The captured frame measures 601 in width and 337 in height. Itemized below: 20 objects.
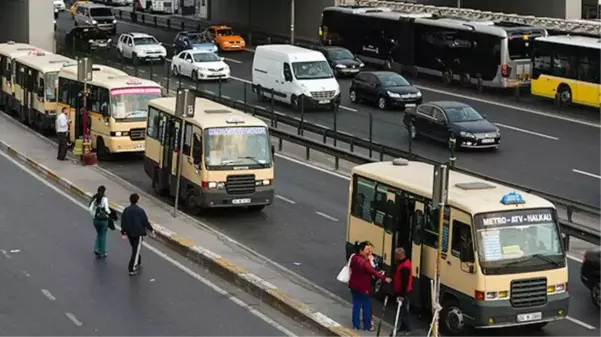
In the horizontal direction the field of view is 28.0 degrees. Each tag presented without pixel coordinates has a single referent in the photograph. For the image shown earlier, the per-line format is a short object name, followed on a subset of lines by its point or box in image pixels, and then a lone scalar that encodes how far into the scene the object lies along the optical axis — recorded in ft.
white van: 141.79
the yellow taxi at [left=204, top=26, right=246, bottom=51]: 216.33
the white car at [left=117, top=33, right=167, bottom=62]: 190.77
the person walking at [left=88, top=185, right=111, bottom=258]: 69.26
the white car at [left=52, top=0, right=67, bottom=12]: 322.34
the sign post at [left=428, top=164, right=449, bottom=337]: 51.08
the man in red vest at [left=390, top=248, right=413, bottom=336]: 54.34
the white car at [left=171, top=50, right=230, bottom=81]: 169.07
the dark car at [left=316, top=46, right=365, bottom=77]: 175.52
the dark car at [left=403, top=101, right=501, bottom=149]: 116.37
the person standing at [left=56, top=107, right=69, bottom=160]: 106.83
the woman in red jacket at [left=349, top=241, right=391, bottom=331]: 54.44
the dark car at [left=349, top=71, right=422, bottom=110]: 142.51
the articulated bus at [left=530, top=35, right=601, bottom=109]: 140.56
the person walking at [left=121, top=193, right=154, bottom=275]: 66.44
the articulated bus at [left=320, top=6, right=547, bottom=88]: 157.17
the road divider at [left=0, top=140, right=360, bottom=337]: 56.13
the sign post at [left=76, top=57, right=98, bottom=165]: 105.29
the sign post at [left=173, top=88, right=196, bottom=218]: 83.10
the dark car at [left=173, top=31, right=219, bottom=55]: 186.39
